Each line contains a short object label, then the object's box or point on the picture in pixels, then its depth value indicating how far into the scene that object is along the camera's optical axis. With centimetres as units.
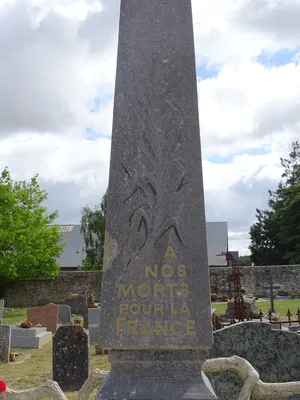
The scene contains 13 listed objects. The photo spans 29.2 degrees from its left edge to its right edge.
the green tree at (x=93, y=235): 4253
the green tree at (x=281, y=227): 4422
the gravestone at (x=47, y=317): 1830
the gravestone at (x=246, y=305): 1811
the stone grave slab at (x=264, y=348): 566
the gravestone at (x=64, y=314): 2080
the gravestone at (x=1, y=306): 1937
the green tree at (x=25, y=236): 3105
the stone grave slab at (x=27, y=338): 1473
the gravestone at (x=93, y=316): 1777
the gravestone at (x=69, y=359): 920
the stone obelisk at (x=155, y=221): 351
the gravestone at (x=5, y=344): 1233
